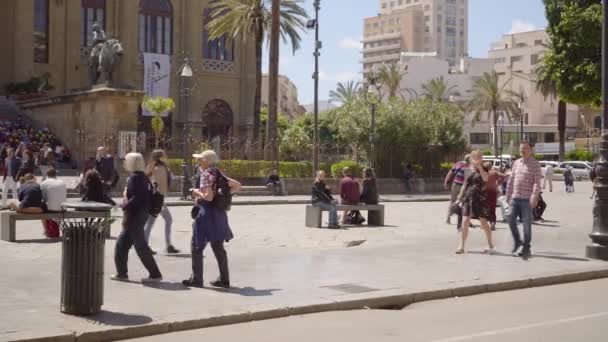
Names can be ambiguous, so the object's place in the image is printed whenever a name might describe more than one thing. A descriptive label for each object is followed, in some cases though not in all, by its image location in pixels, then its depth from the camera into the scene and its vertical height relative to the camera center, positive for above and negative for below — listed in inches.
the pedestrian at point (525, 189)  513.3 -17.3
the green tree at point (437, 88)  3304.6 +290.5
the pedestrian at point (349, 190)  742.5 -27.7
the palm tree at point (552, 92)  2547.5 +217.1
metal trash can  313.0 -43.3
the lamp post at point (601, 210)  522.0 -30.7
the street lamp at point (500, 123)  3487.0 +164.0
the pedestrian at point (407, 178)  1498.5 -33.1
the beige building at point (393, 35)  6392.7 +969.4
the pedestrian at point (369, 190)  757.3 -27.9
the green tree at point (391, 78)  2954.5 +292.3
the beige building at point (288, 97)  4530.0 +369.1
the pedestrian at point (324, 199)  723.4 -35.5
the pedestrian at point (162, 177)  508.1 -12.5
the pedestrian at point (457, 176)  754.2 -14.6
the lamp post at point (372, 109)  1439.5 +89.0
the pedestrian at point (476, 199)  530.1 -25.2
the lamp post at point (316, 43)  1558.8 +221.5
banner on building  2034.9 +203.7
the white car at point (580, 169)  2390.7 -20.6
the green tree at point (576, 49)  856.9 +122.2
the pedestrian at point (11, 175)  862.8 -21.8
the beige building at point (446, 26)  6914.4 +1141.1
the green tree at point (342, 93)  3341.5 +270.2
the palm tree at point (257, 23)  1656.0 +281.8
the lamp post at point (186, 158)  1156.4 -1.4
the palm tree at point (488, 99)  2893.7 +226.6
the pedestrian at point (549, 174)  1630.2 -24.9
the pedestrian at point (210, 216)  381.1 -27.0
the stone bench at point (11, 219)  560.1 -43.2
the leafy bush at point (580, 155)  2893.7 +23.9
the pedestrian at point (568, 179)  1621.6 -34.1
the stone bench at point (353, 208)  732.0 -49.2
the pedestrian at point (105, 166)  900.5 -10.8
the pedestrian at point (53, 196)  576.4 -28.3
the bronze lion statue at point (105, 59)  1318.9 +155.0
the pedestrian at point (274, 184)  1318.9 -41.1
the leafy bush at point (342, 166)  1469.0 -15.7
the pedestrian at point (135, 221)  394.6 -30.7
